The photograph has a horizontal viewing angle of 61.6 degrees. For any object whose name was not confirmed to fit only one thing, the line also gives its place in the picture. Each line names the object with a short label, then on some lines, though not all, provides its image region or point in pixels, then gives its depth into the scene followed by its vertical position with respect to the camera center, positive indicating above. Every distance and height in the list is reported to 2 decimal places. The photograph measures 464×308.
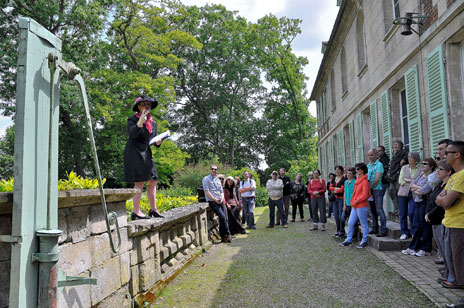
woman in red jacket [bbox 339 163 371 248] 8.03 -0.51
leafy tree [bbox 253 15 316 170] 34.09 +8.01
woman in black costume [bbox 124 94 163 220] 4.61 +0.38
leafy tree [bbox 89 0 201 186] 23.20 +6.39
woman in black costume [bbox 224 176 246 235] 10.84 -0.75
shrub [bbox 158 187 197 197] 18.39 -0.56
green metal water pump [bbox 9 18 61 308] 1.62 +0.13
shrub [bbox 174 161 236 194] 22.20 +0.23
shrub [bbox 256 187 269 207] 26.81 -1.33
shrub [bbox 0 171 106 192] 3.62 +0.00
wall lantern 7.62 +3.01
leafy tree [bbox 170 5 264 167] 37.41 +9.10
